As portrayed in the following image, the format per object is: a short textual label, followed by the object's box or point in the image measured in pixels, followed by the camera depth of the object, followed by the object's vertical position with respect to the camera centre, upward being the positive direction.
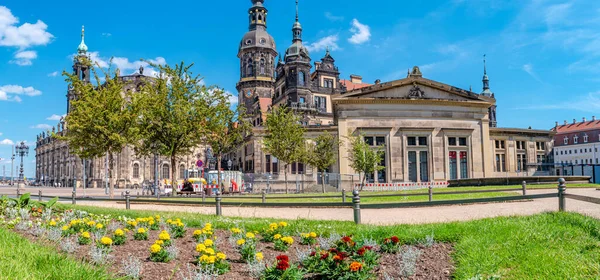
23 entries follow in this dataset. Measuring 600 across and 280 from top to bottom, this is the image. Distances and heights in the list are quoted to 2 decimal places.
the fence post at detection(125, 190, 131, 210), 19.25 -1.53
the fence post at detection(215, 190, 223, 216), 15.36 -1.39
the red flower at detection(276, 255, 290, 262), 6.79 -1.52
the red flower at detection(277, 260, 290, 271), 6.56 -1.59
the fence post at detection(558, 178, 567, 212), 12.42 -1.08
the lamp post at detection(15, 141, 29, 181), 73.53 +3.37
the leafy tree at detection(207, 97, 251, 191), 34.26 +3.19
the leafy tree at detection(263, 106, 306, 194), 41.91 +2.39
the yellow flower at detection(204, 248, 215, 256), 7.22 -1.47
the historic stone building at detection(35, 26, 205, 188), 93.07 +0.14
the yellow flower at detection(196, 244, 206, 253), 7.49 -1.47
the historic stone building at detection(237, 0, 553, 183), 43.34 +3.63
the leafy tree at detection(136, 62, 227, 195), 31.66 +3.93
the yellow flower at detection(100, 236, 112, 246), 7.95 -1.39
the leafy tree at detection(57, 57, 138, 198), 28.95 +3.24
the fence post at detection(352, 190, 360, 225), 12.12 -1.31
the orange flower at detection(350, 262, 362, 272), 6.59 -1.61
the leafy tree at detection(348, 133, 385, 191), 38.06 +0.39
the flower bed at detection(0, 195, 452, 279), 7.03 -1.71
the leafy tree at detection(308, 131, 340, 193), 42.94 +0.94
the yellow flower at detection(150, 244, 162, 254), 7.46 -1.45
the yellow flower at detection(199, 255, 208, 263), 7.05 -1.57
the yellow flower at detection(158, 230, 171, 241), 8.36 -1.39
